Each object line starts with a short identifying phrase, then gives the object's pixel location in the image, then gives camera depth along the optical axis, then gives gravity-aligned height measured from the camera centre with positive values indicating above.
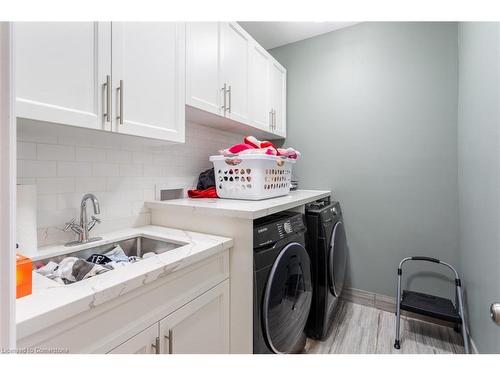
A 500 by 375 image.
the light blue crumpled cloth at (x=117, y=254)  1.16 -0.36
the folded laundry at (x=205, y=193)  1.81 -0.06
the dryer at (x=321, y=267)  1.66 -0.57
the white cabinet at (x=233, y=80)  1.50 +0.80
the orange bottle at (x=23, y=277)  0.65 -0.26
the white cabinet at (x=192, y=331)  0.84 -0.59
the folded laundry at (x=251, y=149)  1.64 +0.25
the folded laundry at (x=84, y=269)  0.92 -0.33
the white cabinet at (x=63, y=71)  0.79 +0.41
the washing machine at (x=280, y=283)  1.15 -0.52
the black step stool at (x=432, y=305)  1.61 -0.87
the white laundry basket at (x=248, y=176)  1.60 +0.06
